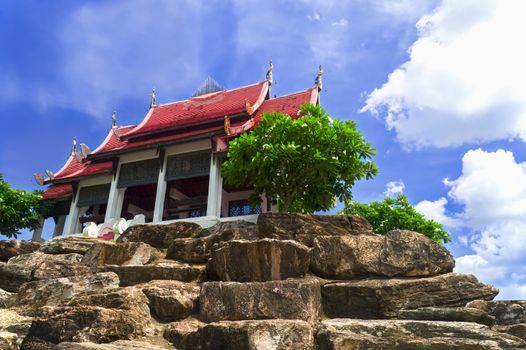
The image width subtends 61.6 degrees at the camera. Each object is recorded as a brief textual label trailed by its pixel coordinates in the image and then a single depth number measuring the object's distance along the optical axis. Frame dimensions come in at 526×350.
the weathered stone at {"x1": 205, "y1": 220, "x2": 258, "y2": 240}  9.60
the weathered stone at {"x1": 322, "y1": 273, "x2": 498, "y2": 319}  6.98
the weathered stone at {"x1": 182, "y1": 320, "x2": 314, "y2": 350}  5.07
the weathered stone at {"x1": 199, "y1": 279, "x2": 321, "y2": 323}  6.32
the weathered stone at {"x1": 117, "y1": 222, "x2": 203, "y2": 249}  10.64
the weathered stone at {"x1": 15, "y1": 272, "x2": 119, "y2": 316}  7.38
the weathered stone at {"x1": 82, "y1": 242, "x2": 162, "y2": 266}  9.23
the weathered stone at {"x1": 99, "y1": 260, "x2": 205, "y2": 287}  8.05
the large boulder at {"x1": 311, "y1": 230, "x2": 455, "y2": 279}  7.73
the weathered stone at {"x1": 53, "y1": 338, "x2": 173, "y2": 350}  4.43
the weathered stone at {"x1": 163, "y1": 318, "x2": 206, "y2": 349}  5.61
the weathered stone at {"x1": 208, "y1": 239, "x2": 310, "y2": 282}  7.43
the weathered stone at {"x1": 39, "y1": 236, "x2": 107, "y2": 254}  10.76
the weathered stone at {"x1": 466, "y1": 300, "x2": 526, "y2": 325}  6.49
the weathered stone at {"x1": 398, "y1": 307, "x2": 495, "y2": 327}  6.00
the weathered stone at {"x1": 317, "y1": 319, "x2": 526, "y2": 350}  5.12
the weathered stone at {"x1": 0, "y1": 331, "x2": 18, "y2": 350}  5.42
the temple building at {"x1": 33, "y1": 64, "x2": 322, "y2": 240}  19.59
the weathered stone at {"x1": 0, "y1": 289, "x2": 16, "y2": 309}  7.84
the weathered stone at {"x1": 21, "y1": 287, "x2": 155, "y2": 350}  5.19
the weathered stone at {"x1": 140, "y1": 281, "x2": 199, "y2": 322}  6.50
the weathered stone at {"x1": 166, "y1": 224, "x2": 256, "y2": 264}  9.21
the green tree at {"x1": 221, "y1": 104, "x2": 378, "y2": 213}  13.10
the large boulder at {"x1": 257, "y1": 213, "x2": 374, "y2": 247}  9.04
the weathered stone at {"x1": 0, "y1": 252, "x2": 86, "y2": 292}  8.93
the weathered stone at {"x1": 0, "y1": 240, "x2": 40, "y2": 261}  11.44
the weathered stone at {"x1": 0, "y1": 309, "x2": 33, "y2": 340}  6.29
